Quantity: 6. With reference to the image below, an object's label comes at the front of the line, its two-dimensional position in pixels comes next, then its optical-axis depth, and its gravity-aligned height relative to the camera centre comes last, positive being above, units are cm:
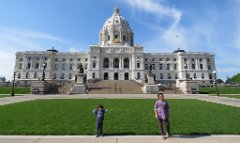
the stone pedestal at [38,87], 3609 +12
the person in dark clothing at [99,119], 682 -122
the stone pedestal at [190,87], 3966 +7
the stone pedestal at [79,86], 3831 +33
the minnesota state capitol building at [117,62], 8712 +1293
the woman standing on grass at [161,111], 666 -92
